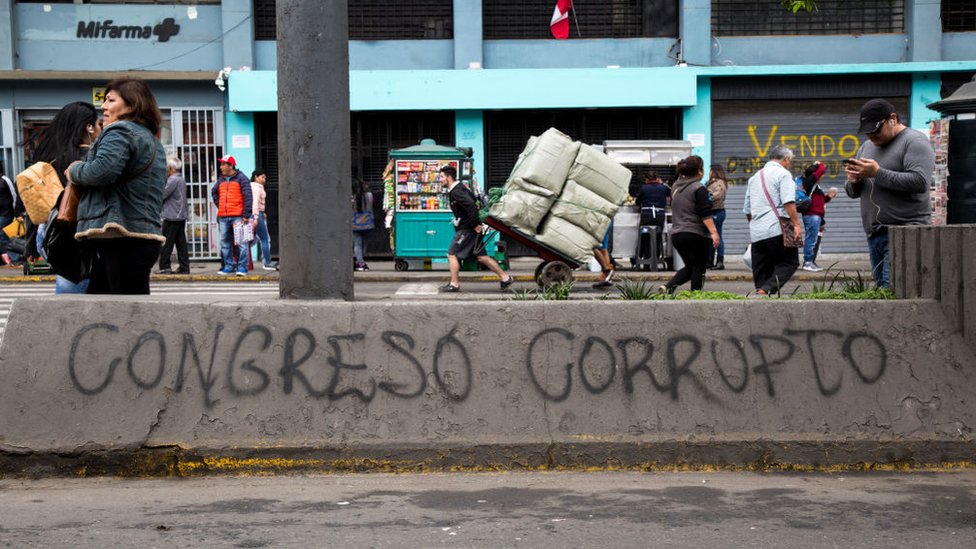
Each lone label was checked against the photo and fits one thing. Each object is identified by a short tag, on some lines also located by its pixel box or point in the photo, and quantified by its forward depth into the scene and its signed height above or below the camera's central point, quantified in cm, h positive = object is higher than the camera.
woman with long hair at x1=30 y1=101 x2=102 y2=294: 622 +48
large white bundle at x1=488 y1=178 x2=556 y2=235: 1385 +16
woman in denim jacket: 574 +18
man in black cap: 709 +25
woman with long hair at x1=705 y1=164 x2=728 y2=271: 1723 +47
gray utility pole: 603 +40
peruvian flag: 2069 +384
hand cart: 1403 -56
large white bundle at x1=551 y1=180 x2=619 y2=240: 1405 +12
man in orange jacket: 1677 +33
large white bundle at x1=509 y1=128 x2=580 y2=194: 1379 +73
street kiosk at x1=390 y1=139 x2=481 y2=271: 1751 +29
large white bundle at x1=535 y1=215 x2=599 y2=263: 1408 -26
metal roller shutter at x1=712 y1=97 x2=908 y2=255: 2103 +153
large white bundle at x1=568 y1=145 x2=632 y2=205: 1404 +59
